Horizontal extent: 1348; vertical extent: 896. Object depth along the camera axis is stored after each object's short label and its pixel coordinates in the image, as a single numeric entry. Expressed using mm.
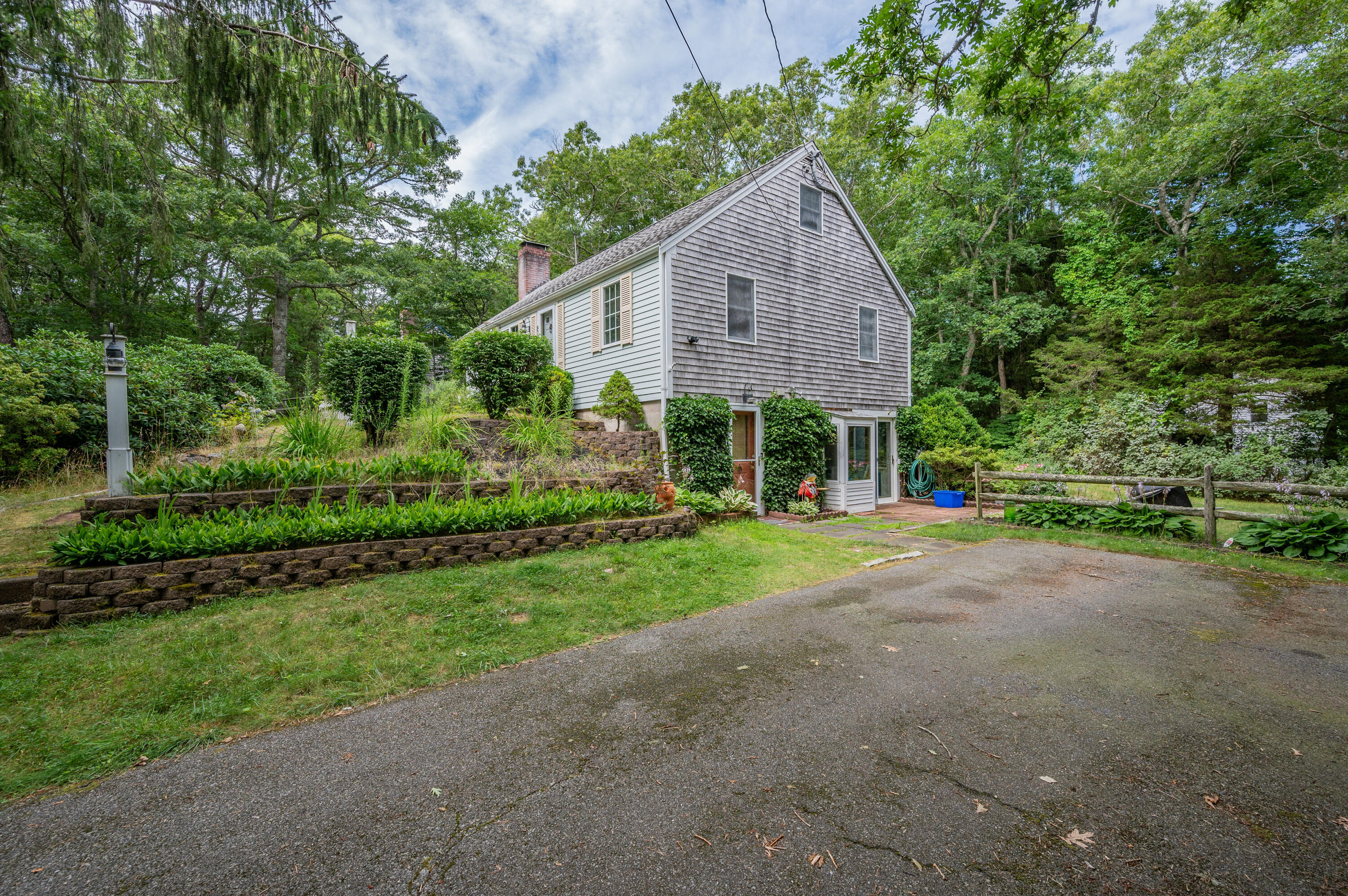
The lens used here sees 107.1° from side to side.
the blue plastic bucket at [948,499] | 11930
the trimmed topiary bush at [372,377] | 8609
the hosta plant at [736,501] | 8828
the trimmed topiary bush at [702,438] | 9266
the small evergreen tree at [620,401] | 10172
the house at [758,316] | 9961
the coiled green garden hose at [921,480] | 13102
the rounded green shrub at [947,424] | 13562
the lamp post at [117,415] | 4781
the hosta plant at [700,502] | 8016
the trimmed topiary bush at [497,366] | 10320
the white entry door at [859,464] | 11344
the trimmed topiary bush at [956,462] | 12469
